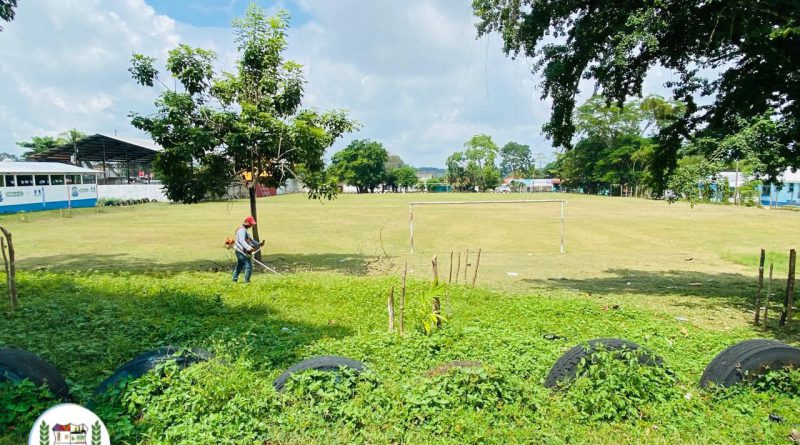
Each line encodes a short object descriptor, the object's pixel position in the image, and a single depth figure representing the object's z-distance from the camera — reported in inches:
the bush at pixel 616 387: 162.4
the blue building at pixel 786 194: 1916.8
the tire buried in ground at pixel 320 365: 175.2
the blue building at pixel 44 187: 1413.6
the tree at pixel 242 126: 494.0
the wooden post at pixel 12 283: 307.9
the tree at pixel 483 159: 4050.2
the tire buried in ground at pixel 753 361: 178.7
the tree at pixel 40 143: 2800.2
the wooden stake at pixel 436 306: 256.6
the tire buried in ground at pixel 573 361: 178.9
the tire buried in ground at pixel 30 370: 163.3
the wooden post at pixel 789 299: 289.3
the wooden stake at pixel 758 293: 307.7
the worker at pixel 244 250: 434.3
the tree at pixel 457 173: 4203.7
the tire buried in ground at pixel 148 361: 168.4
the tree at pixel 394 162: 5164.9
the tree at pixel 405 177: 4099.4
